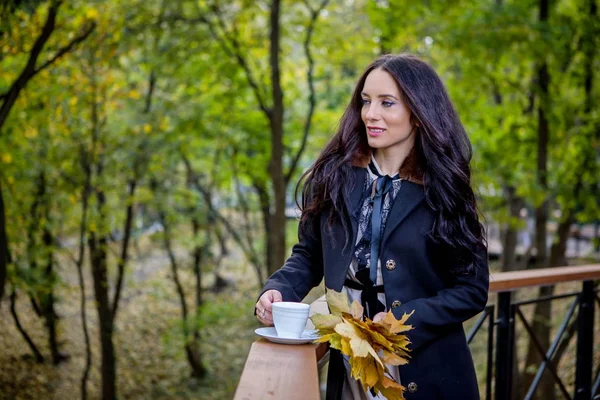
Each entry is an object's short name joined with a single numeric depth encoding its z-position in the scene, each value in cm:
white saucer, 199
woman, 209
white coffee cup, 199
